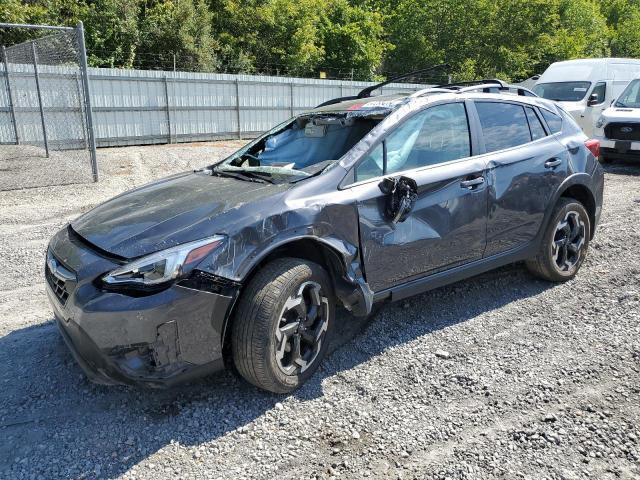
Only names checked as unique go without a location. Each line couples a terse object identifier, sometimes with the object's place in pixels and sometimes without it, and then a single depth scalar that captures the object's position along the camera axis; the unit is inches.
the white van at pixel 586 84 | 502.9
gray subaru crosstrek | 105.0
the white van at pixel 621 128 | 435.8
